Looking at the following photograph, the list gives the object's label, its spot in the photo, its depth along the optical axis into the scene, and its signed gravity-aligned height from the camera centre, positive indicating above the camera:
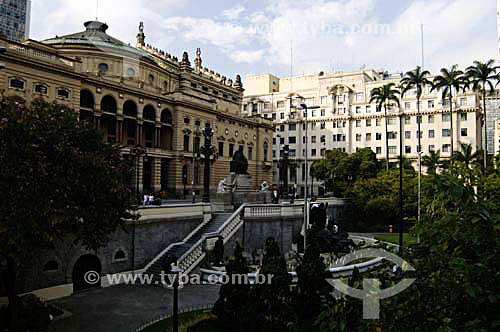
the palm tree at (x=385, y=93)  56.62 +13.24
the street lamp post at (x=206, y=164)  29.58 +1.36
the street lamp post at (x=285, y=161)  35.16 +1.95
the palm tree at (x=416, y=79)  53.19 +14.39
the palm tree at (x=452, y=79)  50.91 +13.80
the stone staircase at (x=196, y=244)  23.20 -3.92
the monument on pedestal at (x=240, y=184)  32.72 -0.14
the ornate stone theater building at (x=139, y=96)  39.59 +10.28
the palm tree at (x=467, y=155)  46.19 +3.66
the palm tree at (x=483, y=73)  48.91 +14.09
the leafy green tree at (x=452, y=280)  5.25 -1.32
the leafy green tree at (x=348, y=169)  53.88 +2.07
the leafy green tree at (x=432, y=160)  52.12 +3.36
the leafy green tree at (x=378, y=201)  45.28 -1.99
